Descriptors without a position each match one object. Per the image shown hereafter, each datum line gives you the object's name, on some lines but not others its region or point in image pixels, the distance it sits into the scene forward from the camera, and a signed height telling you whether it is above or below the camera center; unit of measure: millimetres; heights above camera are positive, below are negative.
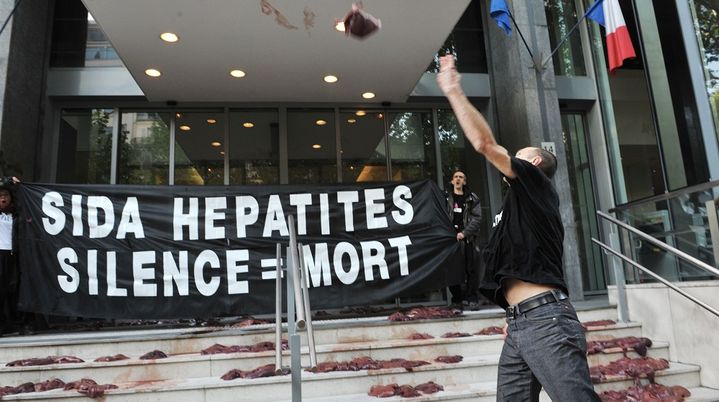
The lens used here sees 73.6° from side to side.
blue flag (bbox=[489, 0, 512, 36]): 7590 +4211
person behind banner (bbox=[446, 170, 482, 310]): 6637 +741
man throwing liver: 2209 +12
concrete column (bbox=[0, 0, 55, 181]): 7271 +3609
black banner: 5703 +642
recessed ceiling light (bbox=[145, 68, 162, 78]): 7633 +3616
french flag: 7297 +3651
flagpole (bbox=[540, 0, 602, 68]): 8289 +3763
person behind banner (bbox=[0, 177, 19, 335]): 5703 +562
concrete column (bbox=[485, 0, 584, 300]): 8008 +3150
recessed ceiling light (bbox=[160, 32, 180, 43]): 6611 +3607
